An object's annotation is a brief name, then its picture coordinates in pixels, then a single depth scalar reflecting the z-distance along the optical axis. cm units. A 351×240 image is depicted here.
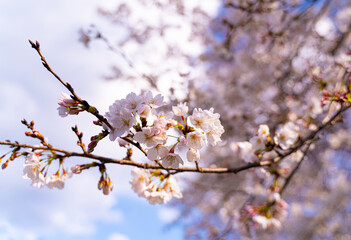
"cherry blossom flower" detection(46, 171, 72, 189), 43
